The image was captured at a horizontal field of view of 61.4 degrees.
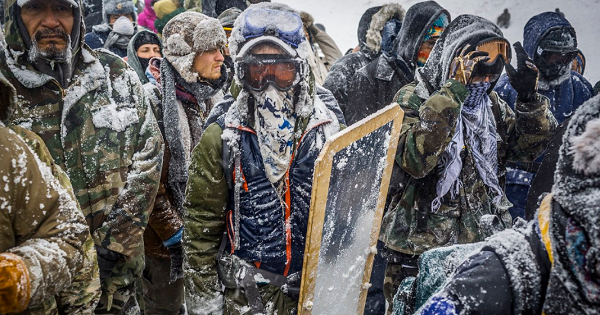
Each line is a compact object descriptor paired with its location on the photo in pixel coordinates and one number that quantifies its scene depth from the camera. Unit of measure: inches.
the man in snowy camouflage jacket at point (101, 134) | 116.3
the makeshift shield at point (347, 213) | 91.6
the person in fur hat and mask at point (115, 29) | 280.4
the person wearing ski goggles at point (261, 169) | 106.9
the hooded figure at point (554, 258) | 47.6
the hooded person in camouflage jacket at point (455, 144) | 124.0
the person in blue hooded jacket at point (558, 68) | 215.9
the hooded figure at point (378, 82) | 205.9
